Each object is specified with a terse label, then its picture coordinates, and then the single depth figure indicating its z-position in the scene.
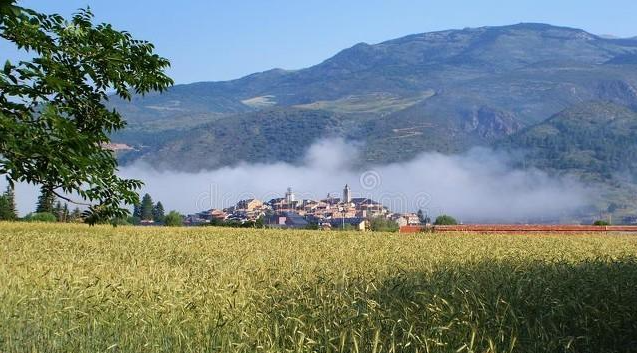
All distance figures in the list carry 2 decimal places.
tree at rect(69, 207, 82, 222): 76.49
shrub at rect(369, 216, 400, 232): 50.53
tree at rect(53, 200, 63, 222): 82.13
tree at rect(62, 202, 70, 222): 78.06
